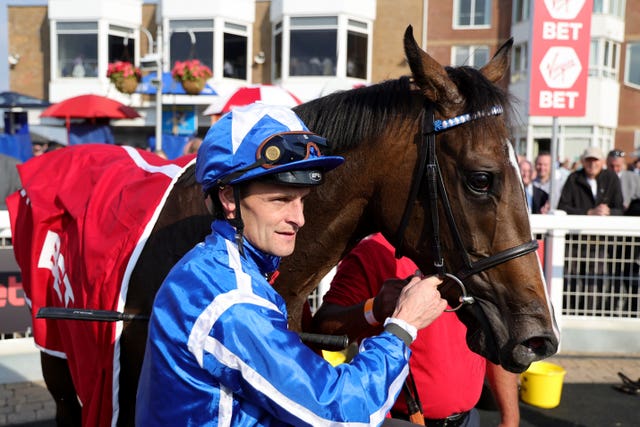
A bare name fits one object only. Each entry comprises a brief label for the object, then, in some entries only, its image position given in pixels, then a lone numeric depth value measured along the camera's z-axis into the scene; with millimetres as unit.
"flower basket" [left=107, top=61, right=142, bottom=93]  13922
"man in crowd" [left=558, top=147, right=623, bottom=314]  5461
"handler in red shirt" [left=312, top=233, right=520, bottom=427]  2414
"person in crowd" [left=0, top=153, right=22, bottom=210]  5969
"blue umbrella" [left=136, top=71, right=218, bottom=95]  13758
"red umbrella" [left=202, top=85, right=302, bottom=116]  8039
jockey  1232
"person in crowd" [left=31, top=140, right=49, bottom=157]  10470
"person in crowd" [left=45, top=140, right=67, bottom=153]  9242
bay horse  1801
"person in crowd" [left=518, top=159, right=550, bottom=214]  6969
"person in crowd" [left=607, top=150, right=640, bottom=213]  8125
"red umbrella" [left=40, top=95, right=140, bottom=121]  12336
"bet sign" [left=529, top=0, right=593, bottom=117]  6246
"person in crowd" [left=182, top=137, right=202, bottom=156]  7148
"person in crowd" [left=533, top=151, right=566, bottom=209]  7465
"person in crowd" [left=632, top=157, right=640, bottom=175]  11876
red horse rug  2166
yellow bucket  4527
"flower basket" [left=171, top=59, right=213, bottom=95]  13039
